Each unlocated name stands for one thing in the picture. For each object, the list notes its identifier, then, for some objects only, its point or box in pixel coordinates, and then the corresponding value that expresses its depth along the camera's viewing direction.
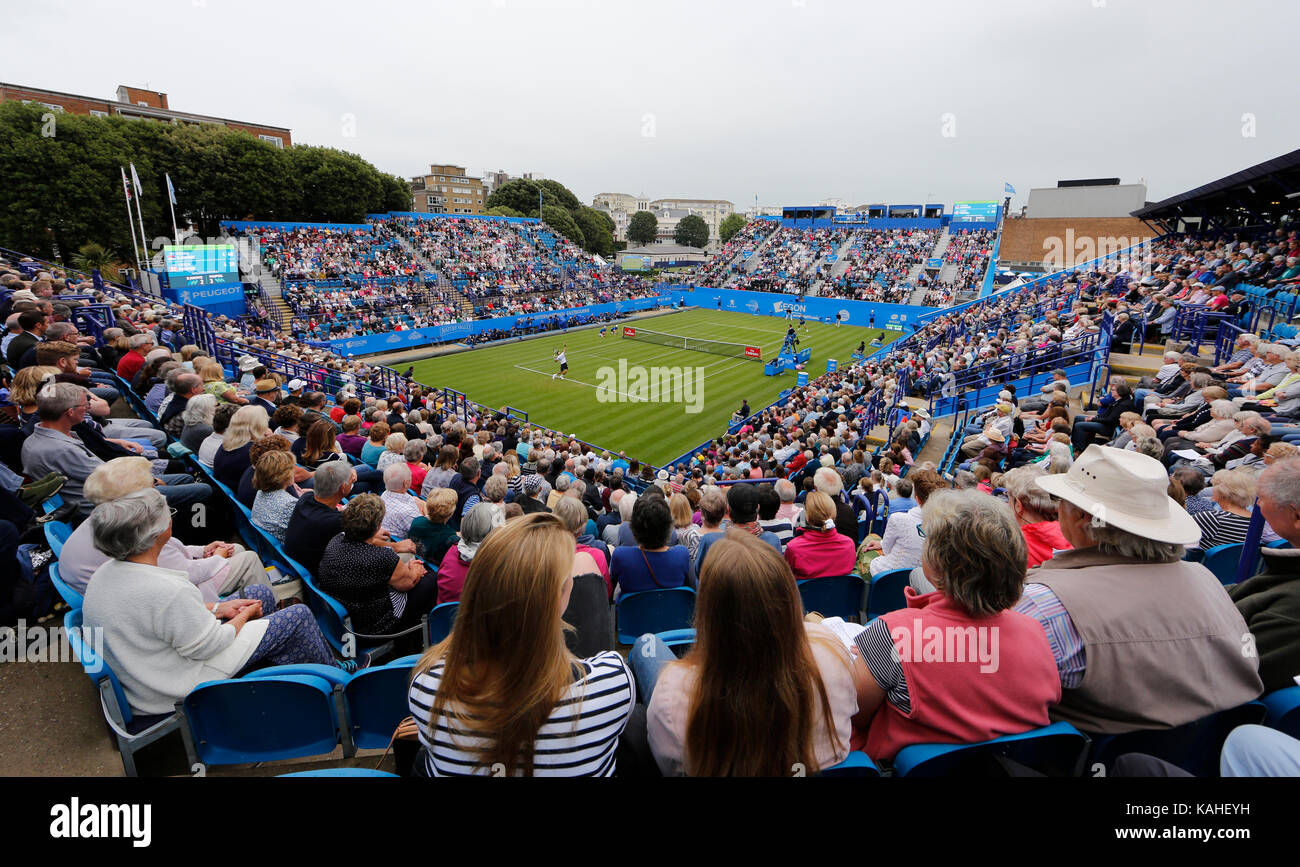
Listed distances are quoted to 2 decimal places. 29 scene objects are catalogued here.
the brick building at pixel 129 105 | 51.47
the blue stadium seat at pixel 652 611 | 4.77
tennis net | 34.88
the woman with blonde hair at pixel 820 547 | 5.02
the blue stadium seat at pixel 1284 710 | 2.38
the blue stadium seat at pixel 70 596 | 3.38
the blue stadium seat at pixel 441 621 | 4.16
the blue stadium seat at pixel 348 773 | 1.86
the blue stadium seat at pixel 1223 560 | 4.22
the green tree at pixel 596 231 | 82.50
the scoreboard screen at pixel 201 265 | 27.67
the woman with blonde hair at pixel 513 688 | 1.94
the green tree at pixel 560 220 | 72.81
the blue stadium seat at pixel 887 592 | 4.95
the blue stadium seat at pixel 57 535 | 3.99
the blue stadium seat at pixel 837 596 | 4.87
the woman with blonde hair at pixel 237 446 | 5.73
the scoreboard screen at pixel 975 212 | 57.20
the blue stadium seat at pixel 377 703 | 3.16
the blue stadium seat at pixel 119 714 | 2.95
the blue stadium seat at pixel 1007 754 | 2.20
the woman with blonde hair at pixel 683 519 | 5.97
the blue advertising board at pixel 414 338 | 30.71
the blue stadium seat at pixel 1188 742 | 2.48
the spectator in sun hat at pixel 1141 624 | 2.40
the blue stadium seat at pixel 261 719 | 3.00
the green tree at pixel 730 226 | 125.12
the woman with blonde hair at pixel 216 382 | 8.16
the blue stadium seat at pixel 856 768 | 2.15
